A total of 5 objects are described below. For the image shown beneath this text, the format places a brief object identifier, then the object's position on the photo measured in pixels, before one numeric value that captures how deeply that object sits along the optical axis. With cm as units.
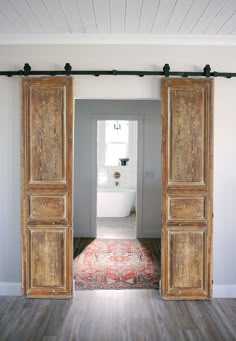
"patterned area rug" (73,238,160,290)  382
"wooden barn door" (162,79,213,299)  335
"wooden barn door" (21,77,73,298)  335
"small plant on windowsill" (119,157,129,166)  812
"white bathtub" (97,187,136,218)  740
